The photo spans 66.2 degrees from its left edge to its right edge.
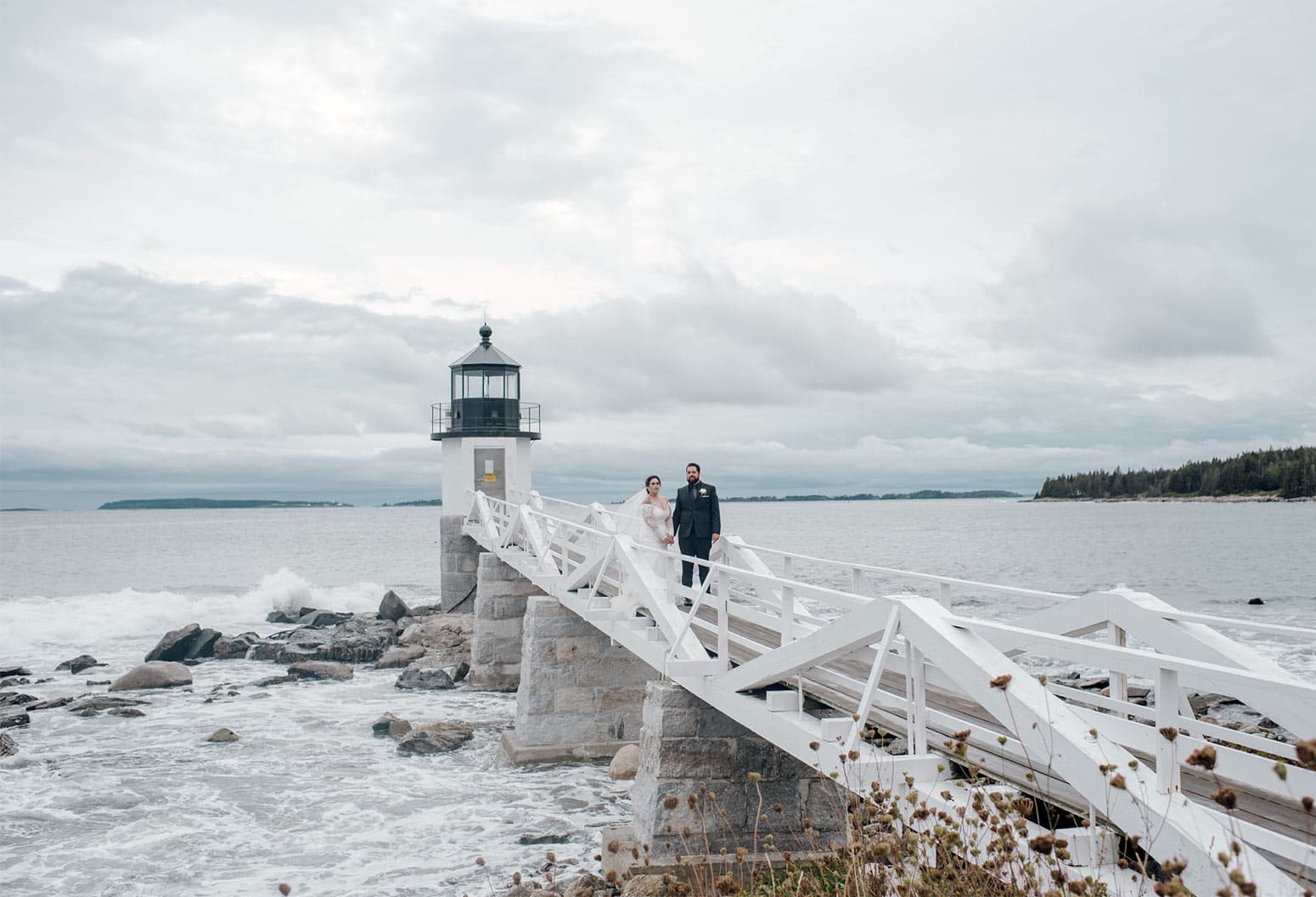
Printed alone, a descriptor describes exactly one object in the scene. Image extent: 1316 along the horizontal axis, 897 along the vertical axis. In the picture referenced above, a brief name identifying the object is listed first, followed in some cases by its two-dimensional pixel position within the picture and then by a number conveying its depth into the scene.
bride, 11.45
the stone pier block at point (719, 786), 8.03
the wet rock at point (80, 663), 24.11
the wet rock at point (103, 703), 18.52
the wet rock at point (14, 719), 17.28
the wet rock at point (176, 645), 24.42
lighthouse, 27.62
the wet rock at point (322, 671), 21.38
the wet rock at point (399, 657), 22.52
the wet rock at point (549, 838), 10.71
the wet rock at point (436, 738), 14.67
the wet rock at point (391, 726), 15.82
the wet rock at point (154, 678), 20.64
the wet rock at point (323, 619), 31.02
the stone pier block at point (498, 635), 19.07
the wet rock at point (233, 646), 25.00
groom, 11.09
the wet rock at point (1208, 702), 16.06
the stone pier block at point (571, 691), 13.66
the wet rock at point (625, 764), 12.80
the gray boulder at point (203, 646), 24.78
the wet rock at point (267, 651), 24.80
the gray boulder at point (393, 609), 29.89
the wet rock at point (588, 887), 8.25
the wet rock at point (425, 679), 19.66
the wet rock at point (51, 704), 18.83
